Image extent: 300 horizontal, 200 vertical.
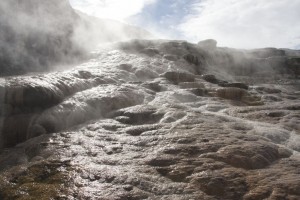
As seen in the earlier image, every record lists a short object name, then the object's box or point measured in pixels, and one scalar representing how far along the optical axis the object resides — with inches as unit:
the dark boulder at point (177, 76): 449.1
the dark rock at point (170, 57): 546.8
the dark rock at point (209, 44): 712.5
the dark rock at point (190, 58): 572.0
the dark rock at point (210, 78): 484.1
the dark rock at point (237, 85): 467.8
